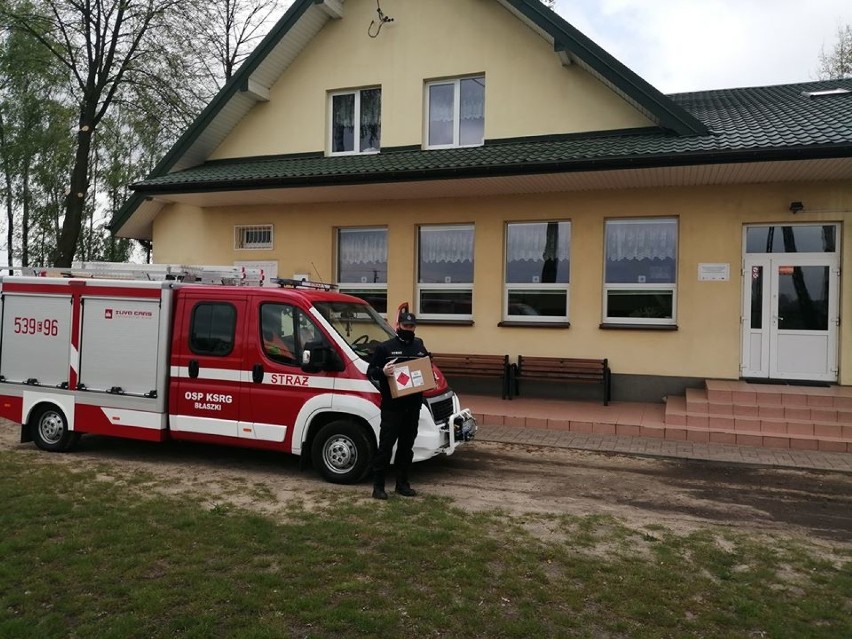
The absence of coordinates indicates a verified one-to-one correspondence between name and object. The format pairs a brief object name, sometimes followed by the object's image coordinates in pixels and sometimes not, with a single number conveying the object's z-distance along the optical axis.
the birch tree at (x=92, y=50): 18.89
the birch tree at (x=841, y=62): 25.75
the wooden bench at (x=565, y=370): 11.74
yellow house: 10.95
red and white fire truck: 7.13
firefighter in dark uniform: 6.56
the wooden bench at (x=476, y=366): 12.39
